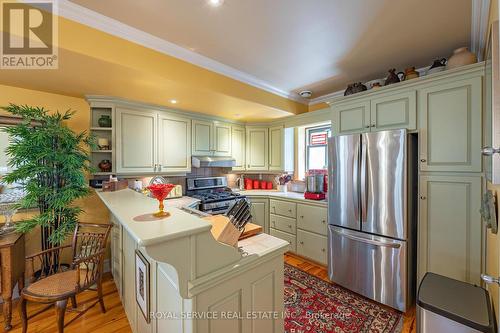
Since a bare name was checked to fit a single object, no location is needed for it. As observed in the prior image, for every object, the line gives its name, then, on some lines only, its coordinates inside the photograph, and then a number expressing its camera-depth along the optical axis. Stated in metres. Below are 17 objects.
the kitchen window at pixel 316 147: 3.69
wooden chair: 1.60
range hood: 3.27
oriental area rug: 1.85
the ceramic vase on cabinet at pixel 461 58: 1.84
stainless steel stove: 3.10
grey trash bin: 1.17
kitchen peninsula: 0.85
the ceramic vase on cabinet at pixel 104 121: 2.63
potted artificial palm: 1.88
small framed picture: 1.34
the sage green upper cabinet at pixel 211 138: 3.38
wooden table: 1.82
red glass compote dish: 1.05
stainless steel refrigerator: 2.00
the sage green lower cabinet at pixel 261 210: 3.62
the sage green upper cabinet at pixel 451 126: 1.75
